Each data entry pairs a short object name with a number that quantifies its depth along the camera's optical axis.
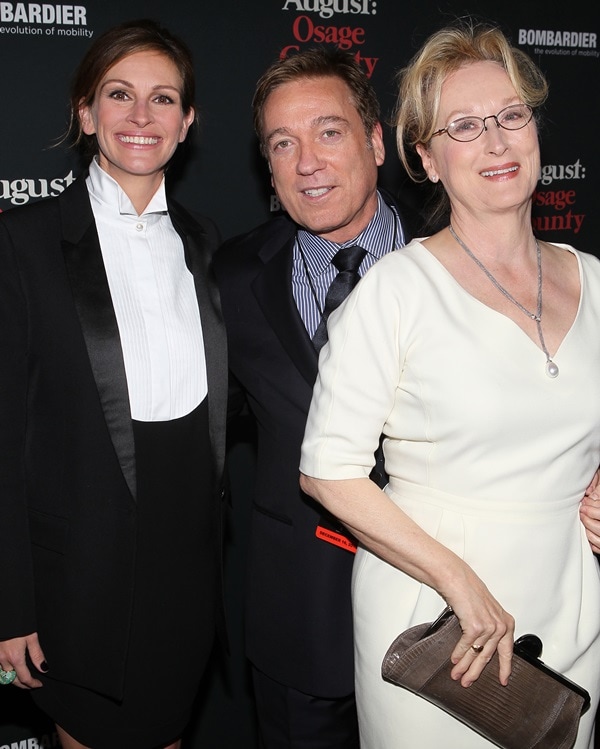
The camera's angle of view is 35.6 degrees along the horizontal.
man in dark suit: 2.12
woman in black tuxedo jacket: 1.96
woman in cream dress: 1.63
